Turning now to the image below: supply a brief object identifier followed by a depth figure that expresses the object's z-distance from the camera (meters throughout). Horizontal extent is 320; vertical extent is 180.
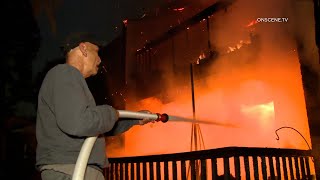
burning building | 5.82
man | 2.24
